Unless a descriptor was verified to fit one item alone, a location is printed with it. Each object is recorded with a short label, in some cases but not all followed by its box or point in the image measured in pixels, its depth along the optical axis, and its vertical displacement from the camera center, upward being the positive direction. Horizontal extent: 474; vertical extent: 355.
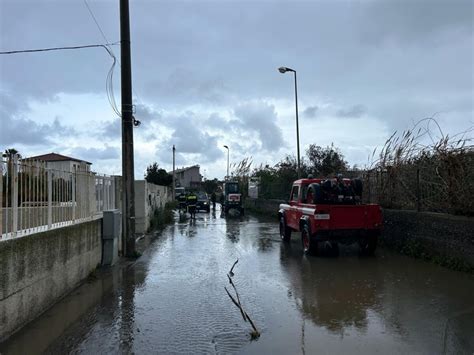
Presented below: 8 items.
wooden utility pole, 12.39 +1.79
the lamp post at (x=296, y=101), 25.18 +5.12
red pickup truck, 12.15 -0.67
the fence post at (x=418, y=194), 12.78 -0.14
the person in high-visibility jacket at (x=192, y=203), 29.76 -0.57
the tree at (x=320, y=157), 32.03 +2.49
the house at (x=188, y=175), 114.64 +4.99
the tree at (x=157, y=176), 69.62 +2.96
